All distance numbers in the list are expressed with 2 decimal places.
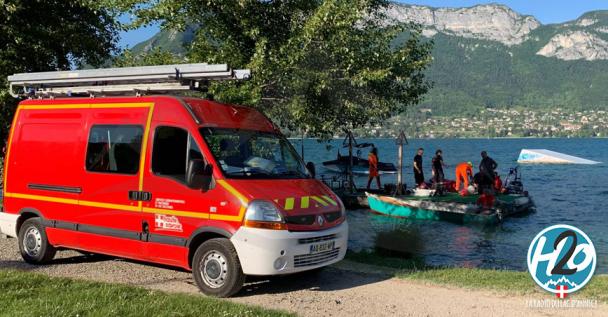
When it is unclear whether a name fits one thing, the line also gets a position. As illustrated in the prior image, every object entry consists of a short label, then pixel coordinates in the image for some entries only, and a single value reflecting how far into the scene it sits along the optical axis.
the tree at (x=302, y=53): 13.26
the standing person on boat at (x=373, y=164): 29.61
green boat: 22.75
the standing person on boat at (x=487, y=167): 21.89
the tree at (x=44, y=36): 15.52
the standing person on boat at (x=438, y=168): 26.50
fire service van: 7.80
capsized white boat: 58.33
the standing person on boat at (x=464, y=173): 27.31
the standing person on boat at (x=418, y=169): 26.96
